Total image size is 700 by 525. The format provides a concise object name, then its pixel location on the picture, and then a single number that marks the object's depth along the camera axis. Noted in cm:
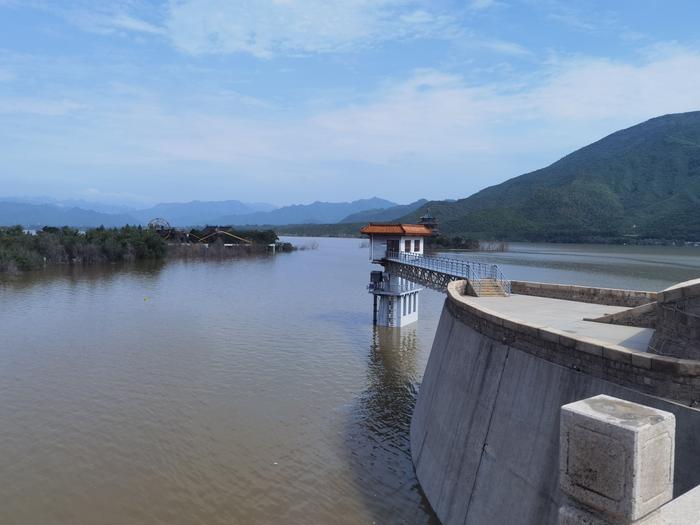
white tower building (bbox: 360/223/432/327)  3238
